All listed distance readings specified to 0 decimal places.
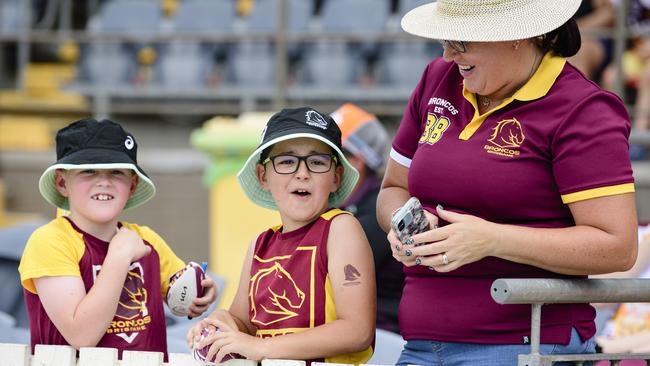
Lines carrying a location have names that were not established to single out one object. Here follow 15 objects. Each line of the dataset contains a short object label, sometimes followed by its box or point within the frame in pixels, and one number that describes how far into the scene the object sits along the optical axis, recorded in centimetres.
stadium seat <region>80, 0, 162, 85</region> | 1872
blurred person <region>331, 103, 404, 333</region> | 818
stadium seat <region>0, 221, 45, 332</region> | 1013
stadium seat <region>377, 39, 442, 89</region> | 1700
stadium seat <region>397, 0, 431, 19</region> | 1729
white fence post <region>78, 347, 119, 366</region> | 516
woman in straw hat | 470
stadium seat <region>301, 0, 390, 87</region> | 1759
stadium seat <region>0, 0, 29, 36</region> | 1944
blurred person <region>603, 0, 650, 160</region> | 1377
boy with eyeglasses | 521
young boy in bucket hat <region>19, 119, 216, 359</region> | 566
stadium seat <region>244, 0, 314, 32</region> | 1824
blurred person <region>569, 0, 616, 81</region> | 1427
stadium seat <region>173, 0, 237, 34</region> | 1886
